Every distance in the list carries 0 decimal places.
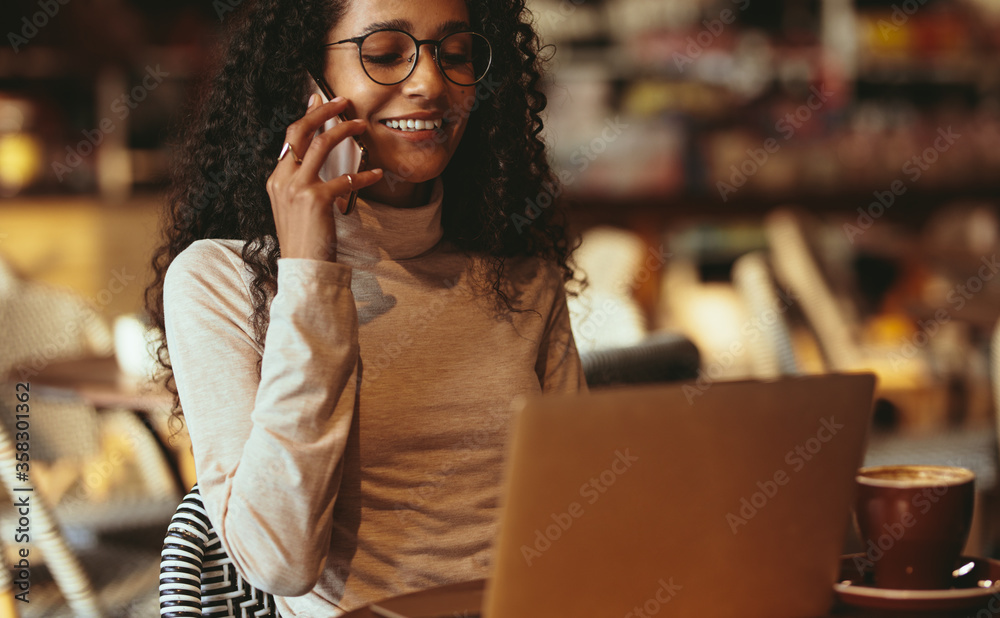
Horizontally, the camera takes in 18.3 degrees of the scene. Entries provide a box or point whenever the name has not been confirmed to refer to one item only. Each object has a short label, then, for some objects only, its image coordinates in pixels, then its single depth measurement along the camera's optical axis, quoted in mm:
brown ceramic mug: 2627
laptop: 2434
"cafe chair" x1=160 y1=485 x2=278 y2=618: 2870
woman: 2765
